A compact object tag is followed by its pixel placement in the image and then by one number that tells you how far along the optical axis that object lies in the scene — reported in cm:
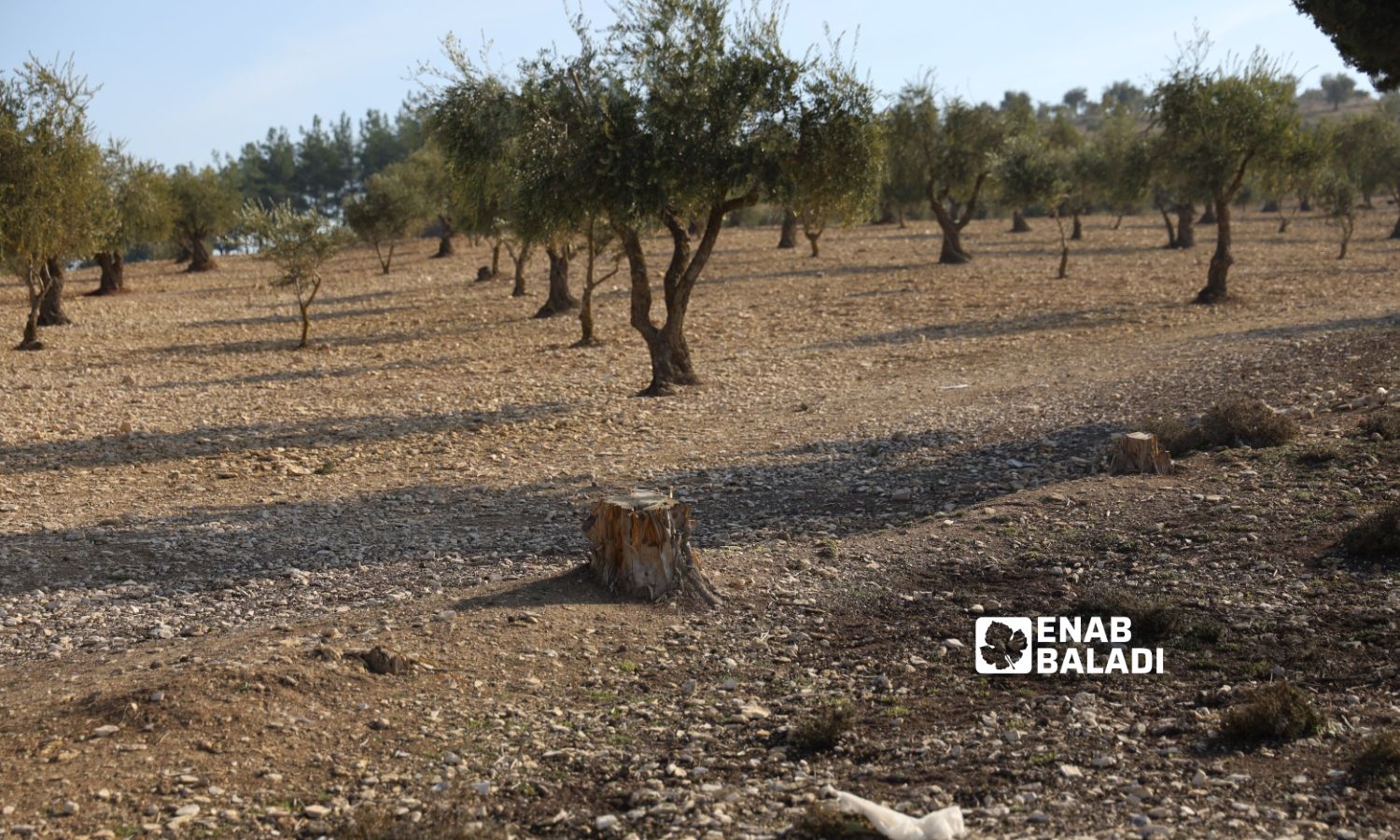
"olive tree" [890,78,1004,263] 3997
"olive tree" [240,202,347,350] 2572
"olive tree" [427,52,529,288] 1839
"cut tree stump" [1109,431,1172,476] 1023
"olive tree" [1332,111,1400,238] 4969
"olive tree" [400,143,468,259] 4381
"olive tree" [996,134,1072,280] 3559
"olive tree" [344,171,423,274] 4484
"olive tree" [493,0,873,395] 1705
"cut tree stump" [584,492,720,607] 751
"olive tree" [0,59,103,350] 2484
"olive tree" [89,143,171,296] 4091
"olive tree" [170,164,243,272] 5000
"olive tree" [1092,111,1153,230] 3080
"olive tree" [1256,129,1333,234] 2617
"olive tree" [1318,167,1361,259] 3622
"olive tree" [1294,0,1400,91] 1045
